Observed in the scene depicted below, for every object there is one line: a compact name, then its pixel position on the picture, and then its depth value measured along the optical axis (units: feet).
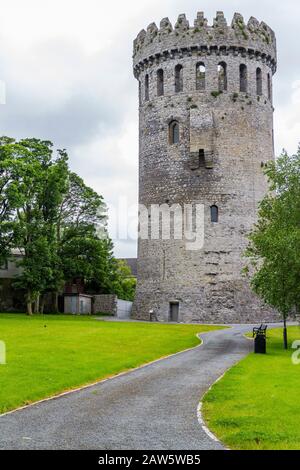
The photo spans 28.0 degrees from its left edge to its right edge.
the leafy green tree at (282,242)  89.66
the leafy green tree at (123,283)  214.48
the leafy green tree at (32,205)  153.89
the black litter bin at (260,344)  82.43
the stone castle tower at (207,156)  154.51
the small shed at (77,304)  189.98
